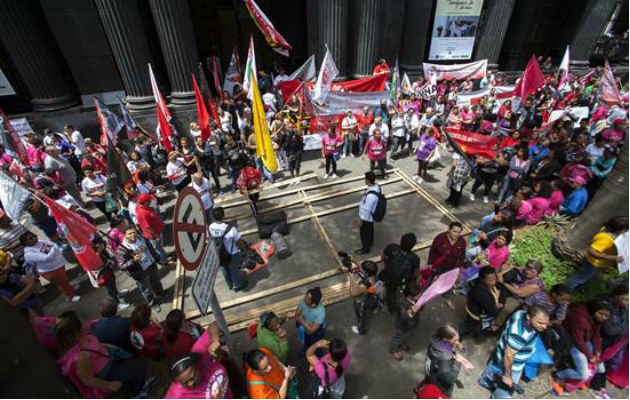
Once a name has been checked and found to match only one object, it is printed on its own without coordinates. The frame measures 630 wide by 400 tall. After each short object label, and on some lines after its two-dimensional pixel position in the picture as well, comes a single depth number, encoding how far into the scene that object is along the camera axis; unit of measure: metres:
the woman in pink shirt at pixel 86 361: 3.03
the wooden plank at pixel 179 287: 5.64
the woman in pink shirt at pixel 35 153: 7.86
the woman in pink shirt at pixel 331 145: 9.46
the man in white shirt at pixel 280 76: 13.51
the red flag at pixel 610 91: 9.03
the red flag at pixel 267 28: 7.88
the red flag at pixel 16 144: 7.94
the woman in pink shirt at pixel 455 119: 11.10
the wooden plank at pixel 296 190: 8.70
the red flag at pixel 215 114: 8.91
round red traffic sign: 2.52
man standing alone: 5.84
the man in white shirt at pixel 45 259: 5.04
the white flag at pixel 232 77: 11.80
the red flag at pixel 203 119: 8.42
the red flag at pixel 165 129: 8.30
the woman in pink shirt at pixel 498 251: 4.74
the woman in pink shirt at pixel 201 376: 2.67
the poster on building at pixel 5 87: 11.55
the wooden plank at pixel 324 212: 7.59
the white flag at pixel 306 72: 11.12
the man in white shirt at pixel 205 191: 6.72
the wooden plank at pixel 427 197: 7.76
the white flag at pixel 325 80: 10.20
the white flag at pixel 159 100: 8.27
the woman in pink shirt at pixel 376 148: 9.12
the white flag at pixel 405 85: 12.79
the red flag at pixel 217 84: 10.98
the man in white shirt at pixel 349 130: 11.01
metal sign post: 2.52
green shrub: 5.10
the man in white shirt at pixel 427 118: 11.83
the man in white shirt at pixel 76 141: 9.89
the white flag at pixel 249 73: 7.66
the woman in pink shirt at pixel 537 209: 6.23
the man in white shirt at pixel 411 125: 11.53
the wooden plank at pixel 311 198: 8.25
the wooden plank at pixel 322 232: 6.63
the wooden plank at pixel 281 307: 5.17
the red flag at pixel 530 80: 9.67
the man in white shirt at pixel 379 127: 9.69
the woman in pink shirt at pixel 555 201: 6.37
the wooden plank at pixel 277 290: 5.52
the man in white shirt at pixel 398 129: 10.88
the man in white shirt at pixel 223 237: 5.17
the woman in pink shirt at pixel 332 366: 3.27
